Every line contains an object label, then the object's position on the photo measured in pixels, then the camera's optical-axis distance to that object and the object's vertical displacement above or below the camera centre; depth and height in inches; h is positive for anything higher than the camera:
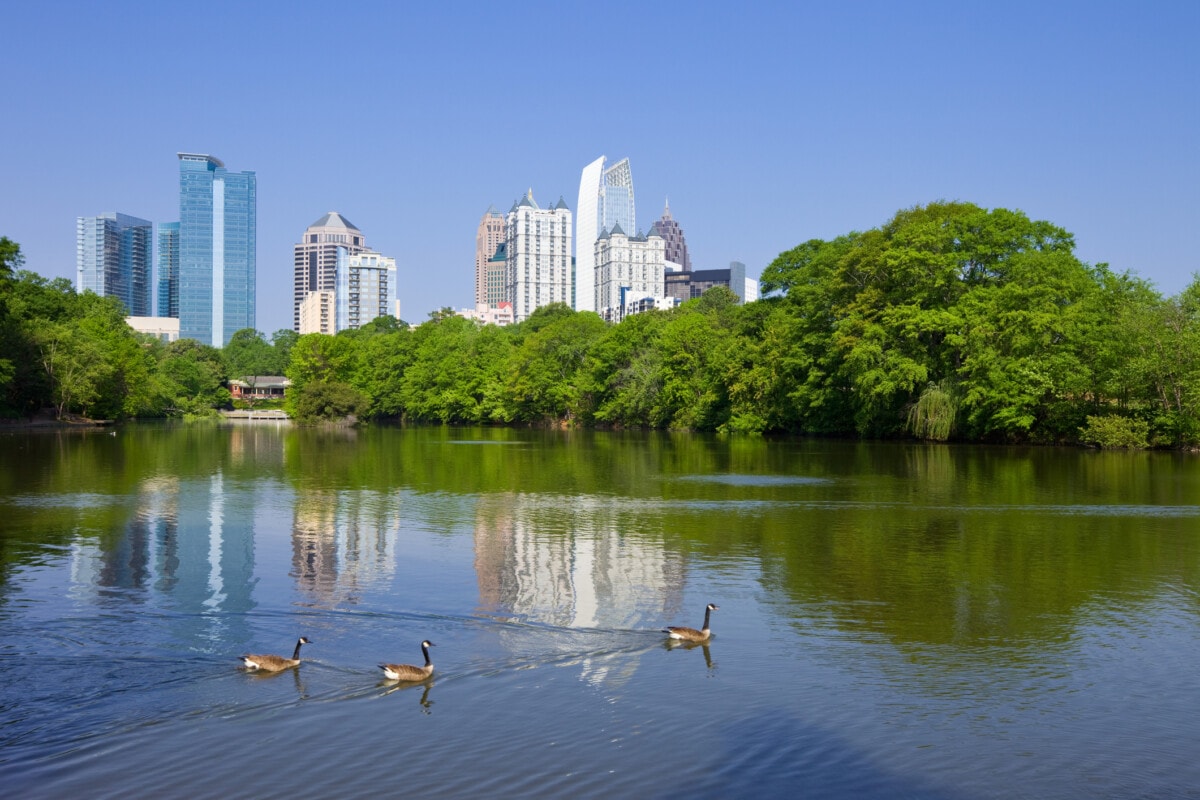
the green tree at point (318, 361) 5393.7 +310.3
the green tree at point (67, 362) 3427.7 +193.3
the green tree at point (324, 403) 4899.1 +78.0
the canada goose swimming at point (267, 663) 459.8 -109.7
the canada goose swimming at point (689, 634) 520.4 -109.2
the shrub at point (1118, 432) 2196.1 -26.1
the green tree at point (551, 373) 4330.7 +200.8
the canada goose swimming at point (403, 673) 449.4 -111.1
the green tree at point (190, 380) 5240.7 +223.9
